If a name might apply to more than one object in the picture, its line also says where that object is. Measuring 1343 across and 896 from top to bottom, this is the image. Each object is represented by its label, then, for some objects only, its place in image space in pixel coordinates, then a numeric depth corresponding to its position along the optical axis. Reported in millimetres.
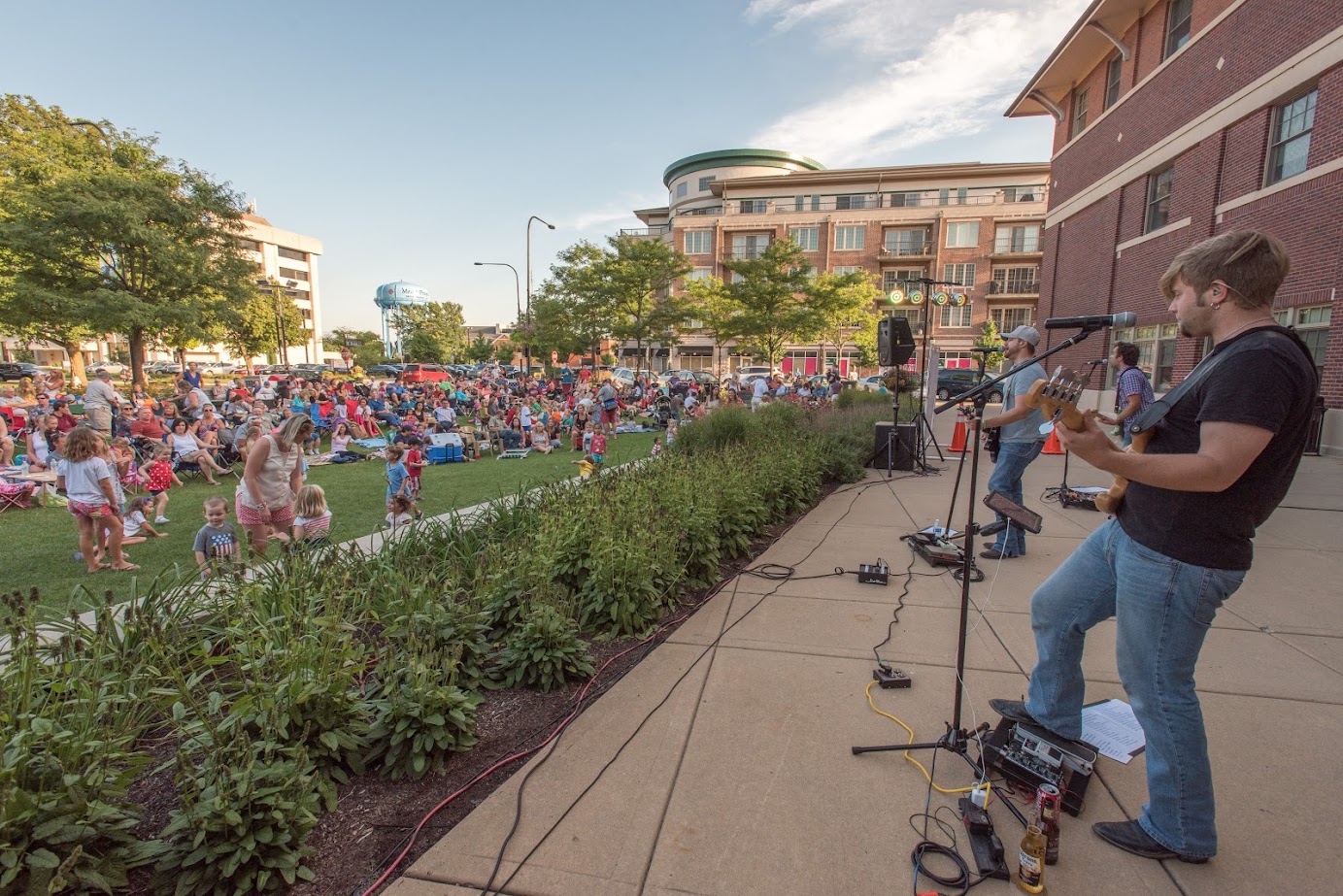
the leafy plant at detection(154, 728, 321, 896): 1980
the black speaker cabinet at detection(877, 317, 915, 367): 9508
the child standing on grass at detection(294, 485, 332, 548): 5969
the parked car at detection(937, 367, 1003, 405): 28281
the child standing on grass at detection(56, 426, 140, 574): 5785
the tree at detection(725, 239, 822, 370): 31391
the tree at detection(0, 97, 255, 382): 19375
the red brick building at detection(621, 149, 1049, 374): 50094
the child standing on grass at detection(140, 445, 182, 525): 8469
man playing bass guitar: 1809
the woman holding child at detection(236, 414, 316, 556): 5531
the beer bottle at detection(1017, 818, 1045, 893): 2054
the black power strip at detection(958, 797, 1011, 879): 2148
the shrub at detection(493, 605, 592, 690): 3381
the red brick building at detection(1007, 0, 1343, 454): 11852
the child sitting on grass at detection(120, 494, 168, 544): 7212
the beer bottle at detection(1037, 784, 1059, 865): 2166
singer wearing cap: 5301
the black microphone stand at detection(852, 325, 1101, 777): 2561
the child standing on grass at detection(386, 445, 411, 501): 7645
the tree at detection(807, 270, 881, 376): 33031
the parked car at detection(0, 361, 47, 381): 30906
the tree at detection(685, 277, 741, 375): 32656
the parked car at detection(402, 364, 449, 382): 39344
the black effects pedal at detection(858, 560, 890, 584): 5074
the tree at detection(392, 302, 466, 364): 71688
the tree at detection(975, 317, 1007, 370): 40562
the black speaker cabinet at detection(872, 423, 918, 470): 10648
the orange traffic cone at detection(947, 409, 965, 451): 12516
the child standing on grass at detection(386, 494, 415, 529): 6495
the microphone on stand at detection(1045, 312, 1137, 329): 2485
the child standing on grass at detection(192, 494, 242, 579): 5551
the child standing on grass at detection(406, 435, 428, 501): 8367
